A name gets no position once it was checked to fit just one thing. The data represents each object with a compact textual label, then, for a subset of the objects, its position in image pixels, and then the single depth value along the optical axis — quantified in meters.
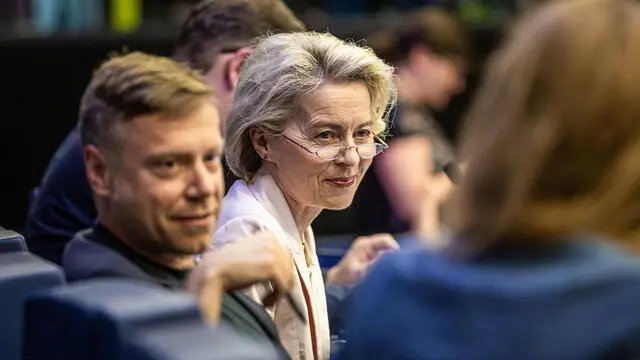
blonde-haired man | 2.56
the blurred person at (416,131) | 6.22
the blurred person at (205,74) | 4.35
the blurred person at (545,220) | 1.82
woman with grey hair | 3.34
